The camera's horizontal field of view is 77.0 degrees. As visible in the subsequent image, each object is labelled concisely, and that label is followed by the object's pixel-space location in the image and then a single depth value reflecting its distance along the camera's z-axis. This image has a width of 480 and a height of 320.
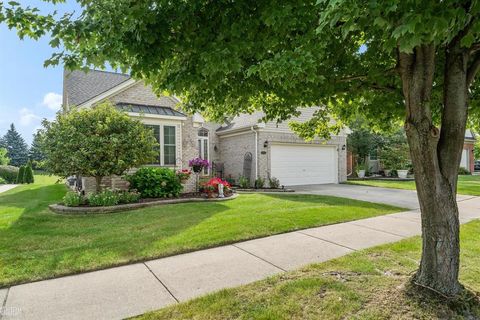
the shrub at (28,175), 21.59
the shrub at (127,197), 9.34
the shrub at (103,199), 8.83
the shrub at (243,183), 15.12
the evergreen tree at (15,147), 52.50
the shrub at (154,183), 10.36
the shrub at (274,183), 14.72
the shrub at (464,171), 26.78
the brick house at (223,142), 12.05
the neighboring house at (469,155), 28.41
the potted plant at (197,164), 11.59
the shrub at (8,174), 22.53
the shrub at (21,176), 21.56
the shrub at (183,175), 11.32
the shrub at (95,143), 8.69
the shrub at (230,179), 16.65
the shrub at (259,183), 14.81
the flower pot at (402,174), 20.94
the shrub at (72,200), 8.68
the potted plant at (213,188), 11.11
